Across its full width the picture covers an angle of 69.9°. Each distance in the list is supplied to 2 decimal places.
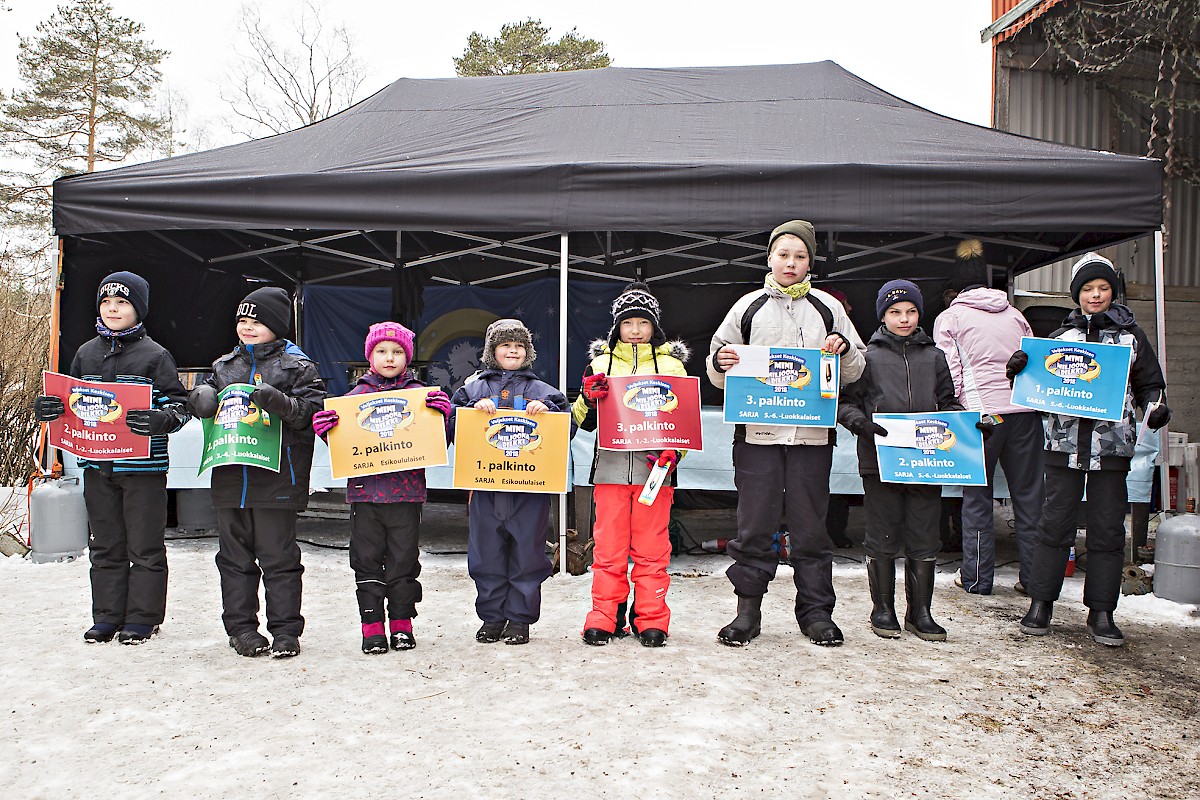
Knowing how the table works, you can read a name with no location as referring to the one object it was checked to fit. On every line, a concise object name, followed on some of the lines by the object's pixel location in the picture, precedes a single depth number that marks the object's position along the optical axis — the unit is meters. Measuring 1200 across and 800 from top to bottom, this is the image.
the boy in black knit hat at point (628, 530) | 3.97
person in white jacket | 3.99
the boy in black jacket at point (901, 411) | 4.09
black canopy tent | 5.07
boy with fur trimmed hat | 3.97
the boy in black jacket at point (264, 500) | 3.75
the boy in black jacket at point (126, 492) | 3.92
